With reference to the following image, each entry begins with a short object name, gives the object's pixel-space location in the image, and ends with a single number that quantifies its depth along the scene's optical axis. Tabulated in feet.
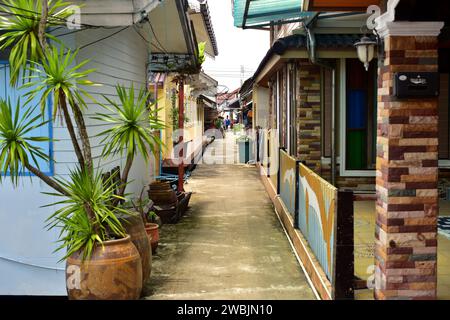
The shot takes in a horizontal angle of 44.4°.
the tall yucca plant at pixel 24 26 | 16.11
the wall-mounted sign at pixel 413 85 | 13.58
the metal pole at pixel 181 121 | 38.75
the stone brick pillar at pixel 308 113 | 31.99
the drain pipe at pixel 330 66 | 28.30
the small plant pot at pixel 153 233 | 23.94
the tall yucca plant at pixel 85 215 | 16.34
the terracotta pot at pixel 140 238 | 18.49
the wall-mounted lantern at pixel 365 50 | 17.69
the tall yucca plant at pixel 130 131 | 16.98
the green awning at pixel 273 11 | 31.37
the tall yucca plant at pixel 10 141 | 15.38
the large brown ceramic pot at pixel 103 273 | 16.28
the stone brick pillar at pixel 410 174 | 13.79
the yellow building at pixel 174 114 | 48.26
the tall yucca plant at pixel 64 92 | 15.64
